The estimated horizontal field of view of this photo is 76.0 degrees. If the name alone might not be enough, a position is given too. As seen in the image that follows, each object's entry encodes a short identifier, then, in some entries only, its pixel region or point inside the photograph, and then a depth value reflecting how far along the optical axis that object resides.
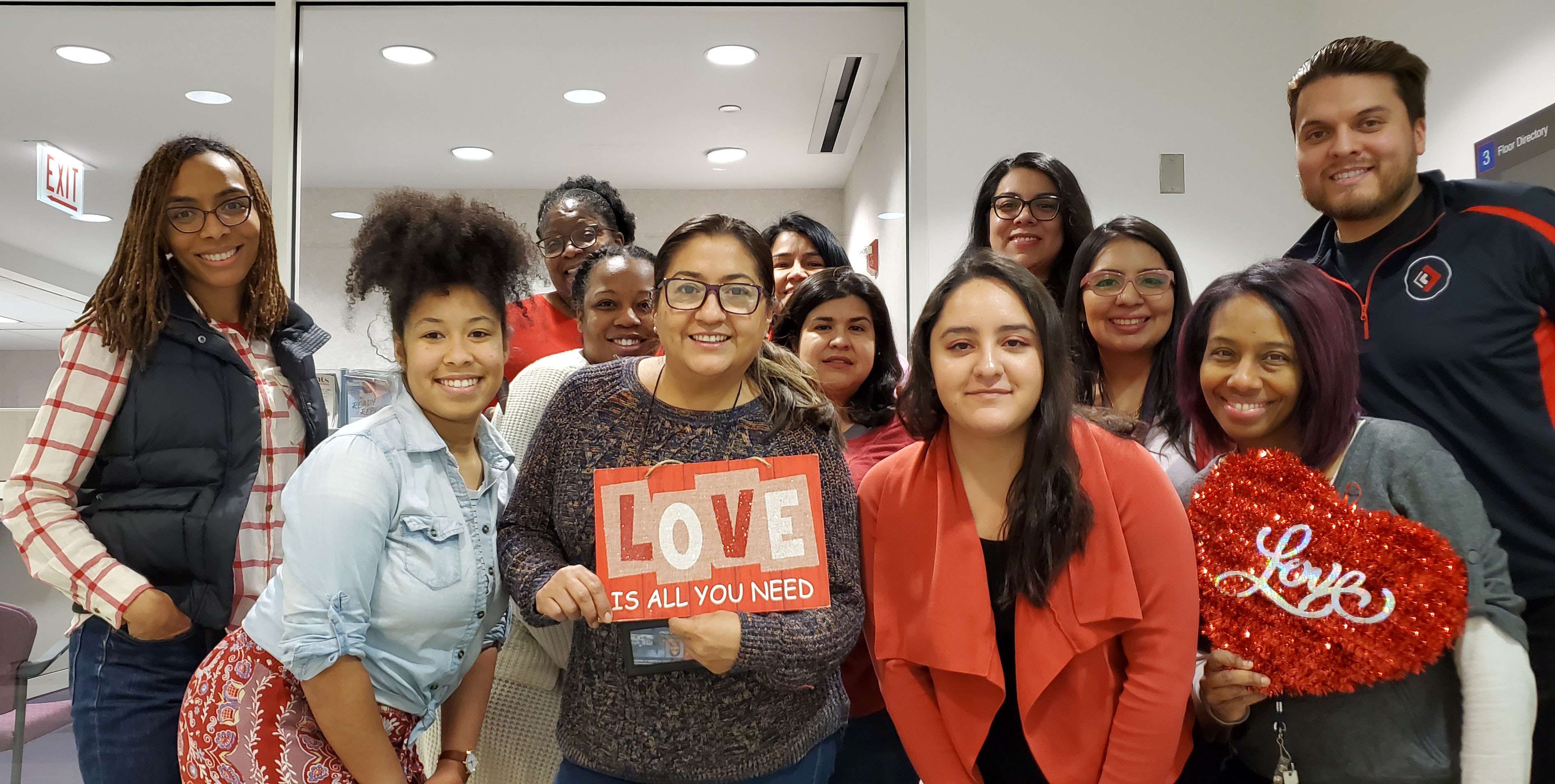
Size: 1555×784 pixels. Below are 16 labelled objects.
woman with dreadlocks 1.65
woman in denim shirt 1.36
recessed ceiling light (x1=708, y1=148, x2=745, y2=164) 4.64
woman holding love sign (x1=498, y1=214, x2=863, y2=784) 1.46
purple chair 2.95
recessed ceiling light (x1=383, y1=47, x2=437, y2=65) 3.95
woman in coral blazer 1.50
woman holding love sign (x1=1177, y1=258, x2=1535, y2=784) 1.47
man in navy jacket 1.76
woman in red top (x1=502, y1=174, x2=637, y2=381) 2.70
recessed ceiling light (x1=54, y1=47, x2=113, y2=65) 3.84
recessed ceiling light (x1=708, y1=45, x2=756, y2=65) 4.02
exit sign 3.80
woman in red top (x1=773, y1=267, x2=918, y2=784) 2.21
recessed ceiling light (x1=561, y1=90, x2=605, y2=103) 4.25
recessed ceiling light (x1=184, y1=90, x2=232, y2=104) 3.89
